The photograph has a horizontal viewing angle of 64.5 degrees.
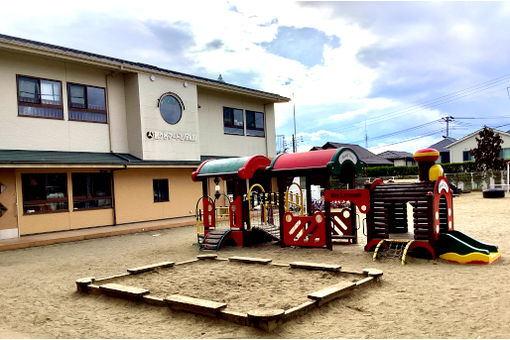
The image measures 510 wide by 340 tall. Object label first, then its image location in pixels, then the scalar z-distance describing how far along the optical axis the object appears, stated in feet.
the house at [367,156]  154.20
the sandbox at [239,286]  17.67
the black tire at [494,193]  81.20
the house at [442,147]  191.10
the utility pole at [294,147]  174.38
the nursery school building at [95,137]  47.16
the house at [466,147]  135.54
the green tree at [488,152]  106.01
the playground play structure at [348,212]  28.78
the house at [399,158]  197.06
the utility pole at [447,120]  251.19
